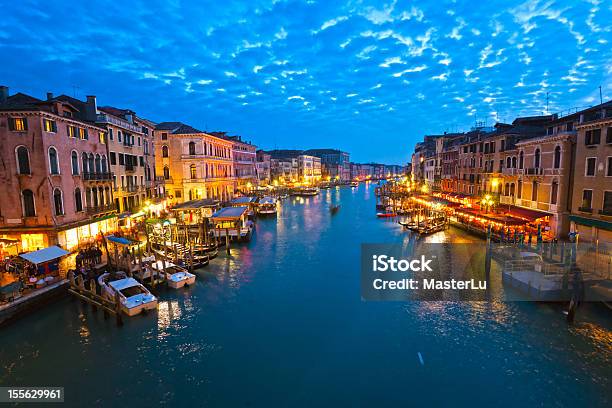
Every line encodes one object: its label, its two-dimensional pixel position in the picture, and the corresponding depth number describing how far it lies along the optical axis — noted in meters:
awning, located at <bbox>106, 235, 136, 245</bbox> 23.64
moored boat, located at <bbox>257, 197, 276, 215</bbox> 56.62
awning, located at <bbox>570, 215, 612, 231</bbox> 22.63
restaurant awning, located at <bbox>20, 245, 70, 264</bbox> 18.64
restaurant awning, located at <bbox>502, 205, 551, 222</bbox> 29.32
